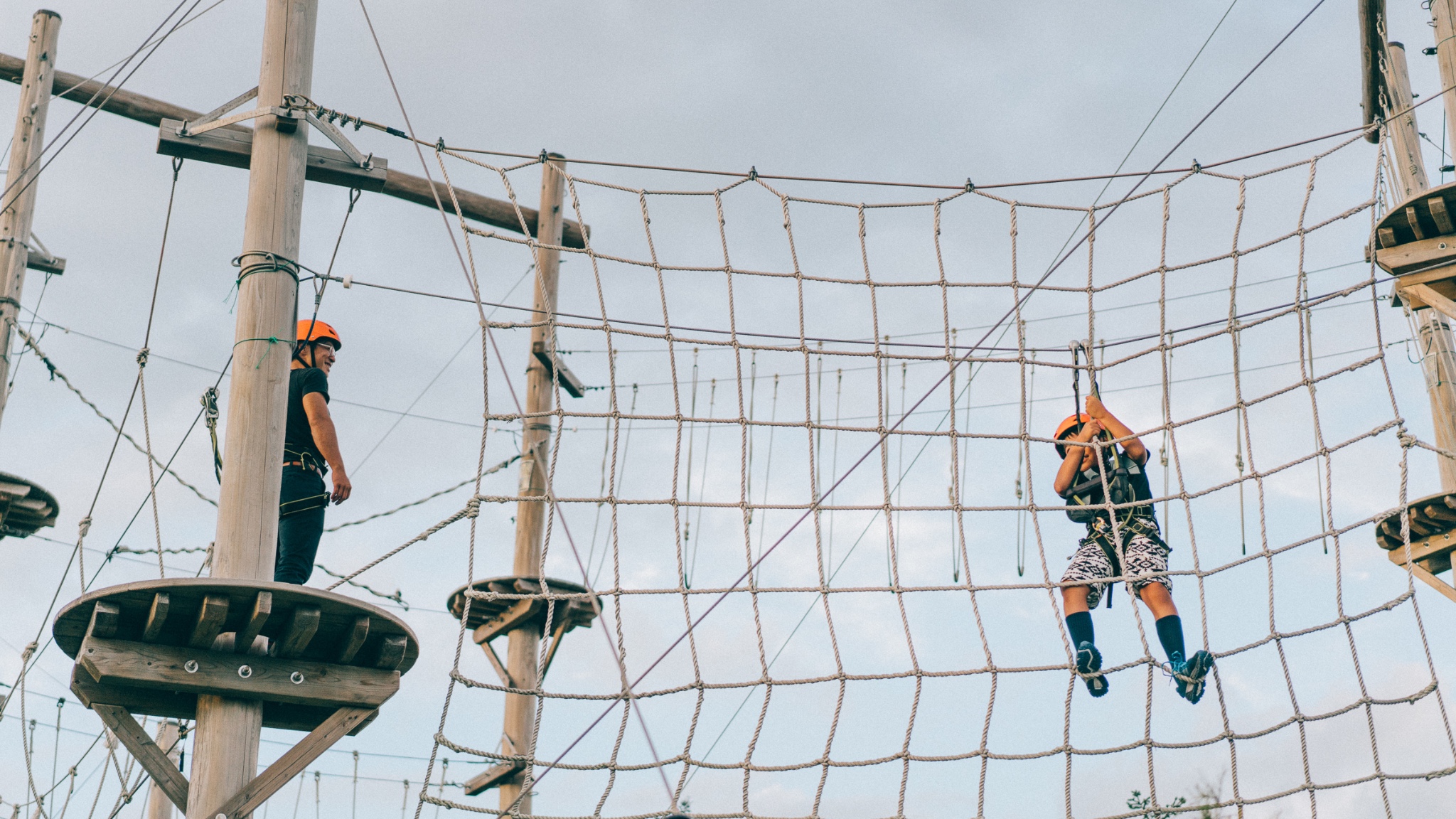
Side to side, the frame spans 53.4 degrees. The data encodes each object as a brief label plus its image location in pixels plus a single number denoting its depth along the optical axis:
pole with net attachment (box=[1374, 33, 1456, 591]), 7.29
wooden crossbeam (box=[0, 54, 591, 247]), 8.30
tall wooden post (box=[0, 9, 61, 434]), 9.04
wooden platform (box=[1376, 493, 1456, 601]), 8.34
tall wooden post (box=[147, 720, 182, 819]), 9.33
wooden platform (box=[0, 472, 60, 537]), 8.78
